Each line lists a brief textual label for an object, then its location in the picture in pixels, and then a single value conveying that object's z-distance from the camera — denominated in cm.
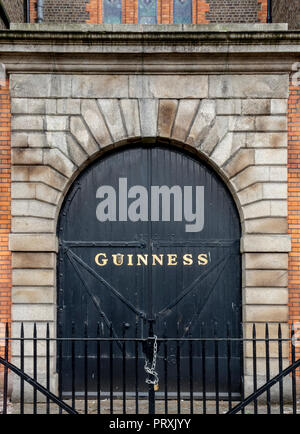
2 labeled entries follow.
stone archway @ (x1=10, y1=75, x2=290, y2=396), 859
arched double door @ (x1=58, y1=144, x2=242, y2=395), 885
